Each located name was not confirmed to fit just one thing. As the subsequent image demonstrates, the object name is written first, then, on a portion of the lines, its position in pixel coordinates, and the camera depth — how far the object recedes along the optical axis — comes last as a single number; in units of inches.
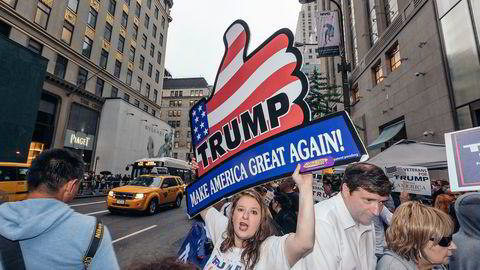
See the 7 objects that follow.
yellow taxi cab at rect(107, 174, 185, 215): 447.8
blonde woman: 80.7
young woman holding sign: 66.6
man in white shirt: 81.0
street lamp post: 340.3
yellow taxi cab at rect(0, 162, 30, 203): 387.9
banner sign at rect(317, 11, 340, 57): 411.5
